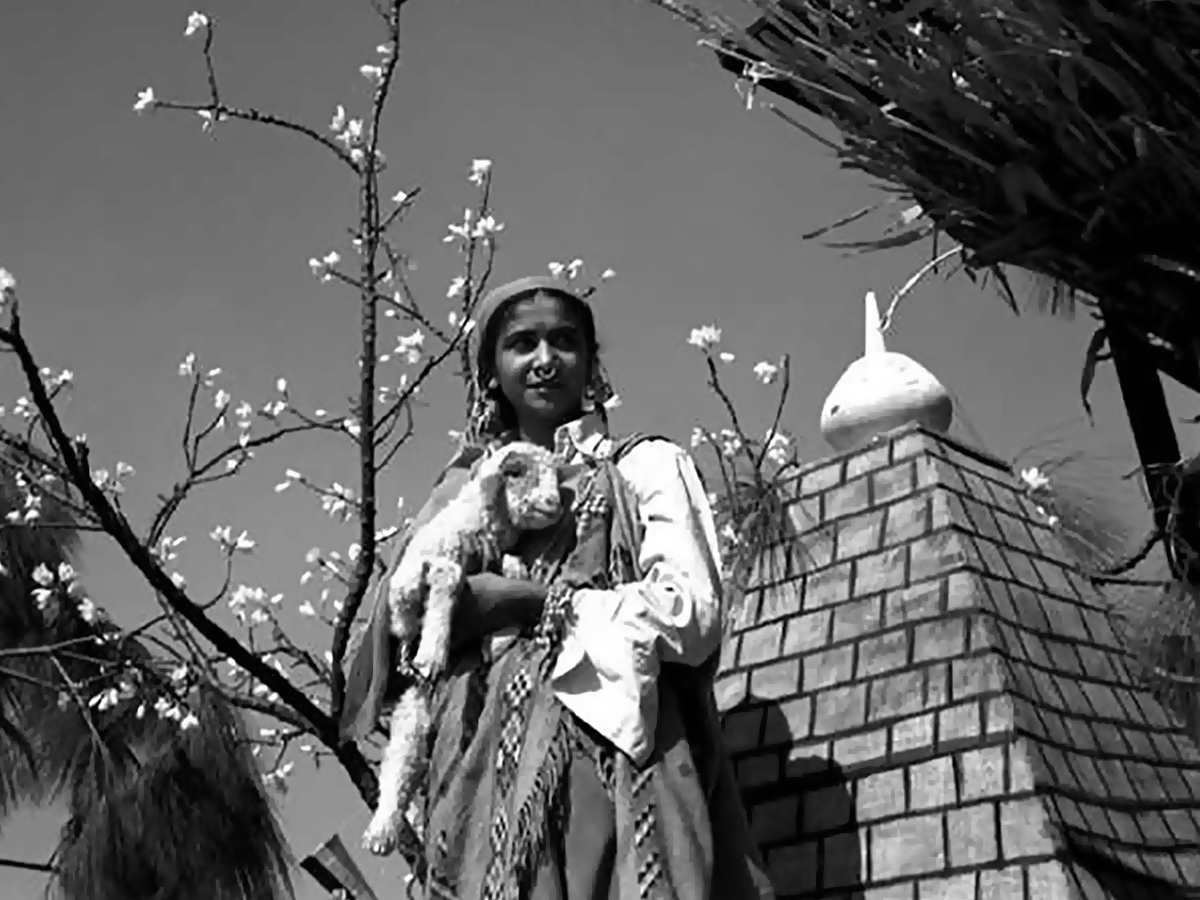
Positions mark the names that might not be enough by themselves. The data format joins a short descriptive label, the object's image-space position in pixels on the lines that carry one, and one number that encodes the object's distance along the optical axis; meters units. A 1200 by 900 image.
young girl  2.74
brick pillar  3.12
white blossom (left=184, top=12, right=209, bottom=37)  6.58
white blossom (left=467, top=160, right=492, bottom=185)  7.38
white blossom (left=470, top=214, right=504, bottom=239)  7.17
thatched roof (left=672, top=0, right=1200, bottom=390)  2.11
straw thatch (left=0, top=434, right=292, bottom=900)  6.30
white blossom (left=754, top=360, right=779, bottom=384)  5.77
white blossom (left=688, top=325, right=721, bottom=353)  5.62
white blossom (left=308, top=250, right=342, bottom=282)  6.93
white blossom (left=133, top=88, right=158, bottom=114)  6.63
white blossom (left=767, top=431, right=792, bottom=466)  4.46
